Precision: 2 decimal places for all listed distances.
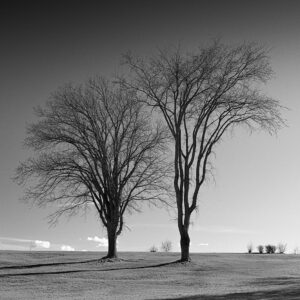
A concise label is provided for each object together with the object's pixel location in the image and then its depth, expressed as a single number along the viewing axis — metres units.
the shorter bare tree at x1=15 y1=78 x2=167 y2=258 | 36.44
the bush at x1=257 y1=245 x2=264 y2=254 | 50.26
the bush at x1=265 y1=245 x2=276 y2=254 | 50.31
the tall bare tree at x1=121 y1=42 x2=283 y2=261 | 33.12
